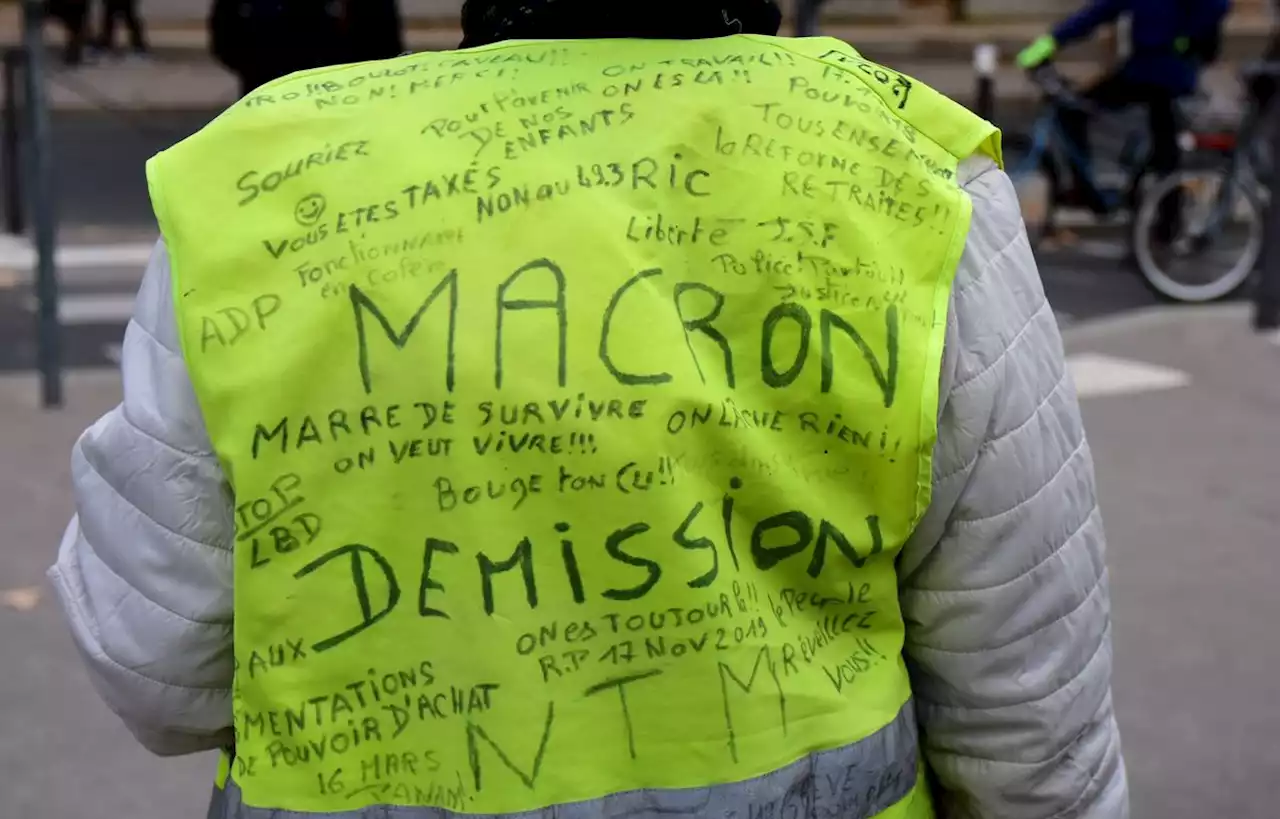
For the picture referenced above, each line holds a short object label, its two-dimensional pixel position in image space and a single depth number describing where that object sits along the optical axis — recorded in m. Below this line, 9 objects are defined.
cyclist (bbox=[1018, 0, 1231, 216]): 9.02
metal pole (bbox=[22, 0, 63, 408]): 6.03
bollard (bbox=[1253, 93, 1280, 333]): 7.18
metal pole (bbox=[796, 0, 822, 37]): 5.94
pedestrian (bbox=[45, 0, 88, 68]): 17.52
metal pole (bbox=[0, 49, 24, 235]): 9.69
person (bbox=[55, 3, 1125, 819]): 1.26
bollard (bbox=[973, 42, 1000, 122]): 10.61
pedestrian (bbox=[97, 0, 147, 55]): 18.11
